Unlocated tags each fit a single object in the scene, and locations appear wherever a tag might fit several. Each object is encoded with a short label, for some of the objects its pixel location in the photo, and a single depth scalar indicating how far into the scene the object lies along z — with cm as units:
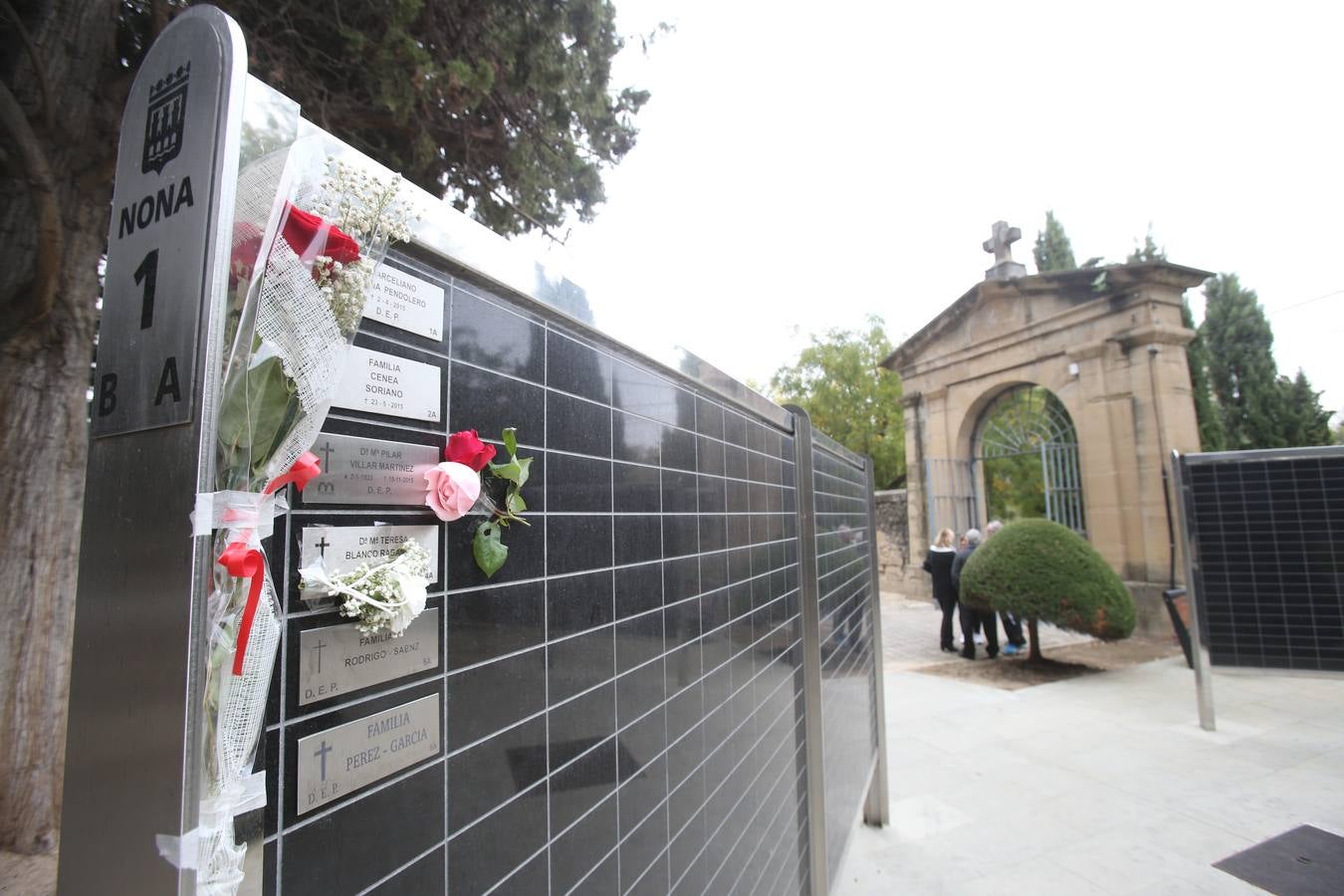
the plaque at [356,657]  76
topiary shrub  639
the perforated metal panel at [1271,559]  452
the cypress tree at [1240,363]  1648
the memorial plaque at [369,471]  79
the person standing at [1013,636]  771
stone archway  899
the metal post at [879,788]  373
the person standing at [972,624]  751
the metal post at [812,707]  259
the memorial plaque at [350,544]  77
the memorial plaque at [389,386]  83
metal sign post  62
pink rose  89
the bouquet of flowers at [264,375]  63
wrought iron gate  1105
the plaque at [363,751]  75
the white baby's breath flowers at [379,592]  75
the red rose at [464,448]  93
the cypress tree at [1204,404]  1332
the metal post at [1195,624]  491
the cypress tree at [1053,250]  1953
